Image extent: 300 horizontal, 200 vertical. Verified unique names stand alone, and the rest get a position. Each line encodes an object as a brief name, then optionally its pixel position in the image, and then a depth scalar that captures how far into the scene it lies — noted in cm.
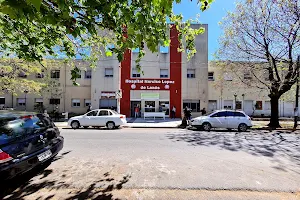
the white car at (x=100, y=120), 1469
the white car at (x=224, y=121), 1414
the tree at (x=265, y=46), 1398
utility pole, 1476
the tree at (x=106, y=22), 297
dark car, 358
